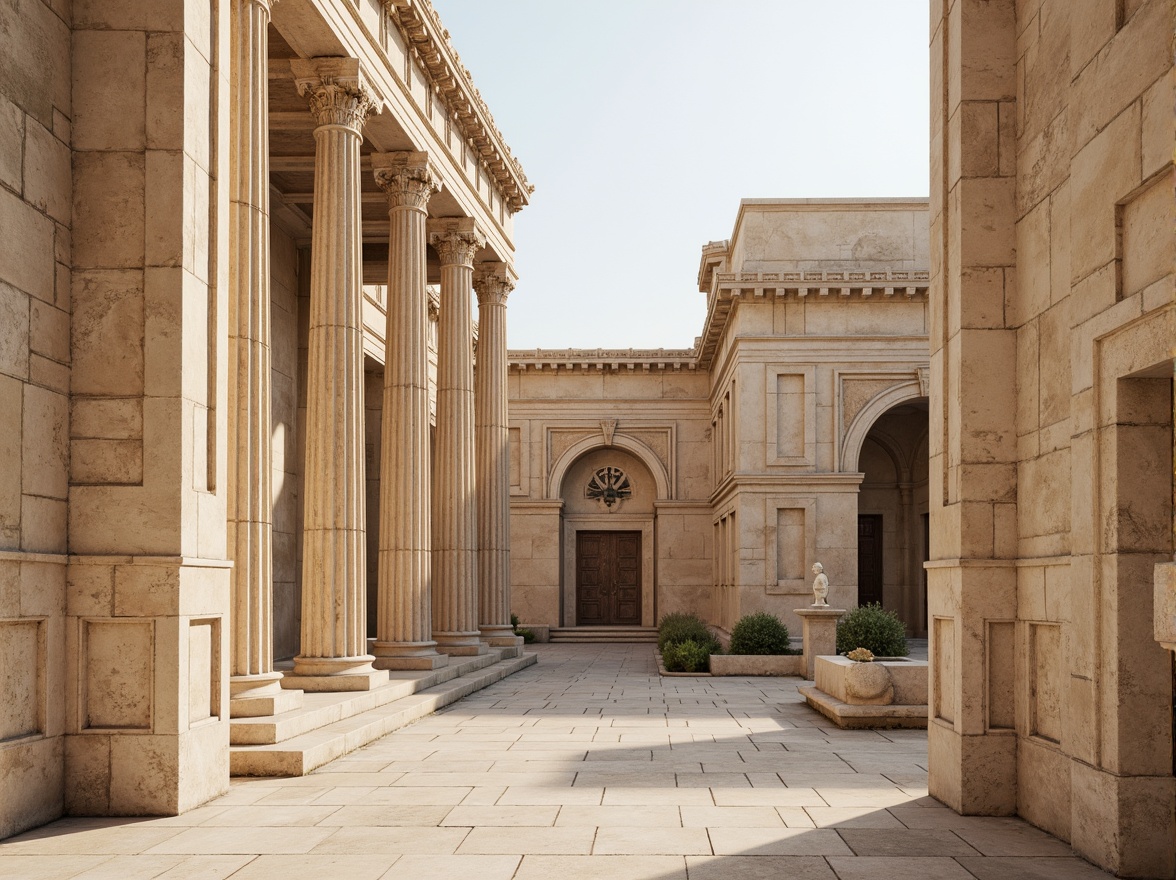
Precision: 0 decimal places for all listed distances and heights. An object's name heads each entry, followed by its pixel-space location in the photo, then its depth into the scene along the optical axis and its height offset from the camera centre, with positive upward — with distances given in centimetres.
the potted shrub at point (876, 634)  2186 -258
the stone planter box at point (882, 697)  1496 -262
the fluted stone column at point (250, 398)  1202 +110
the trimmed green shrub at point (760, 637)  2509 -302
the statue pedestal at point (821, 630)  2212 -256
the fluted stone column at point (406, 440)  1866 +101
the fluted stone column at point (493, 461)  2569 +91
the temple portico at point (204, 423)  917 +78
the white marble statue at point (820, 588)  2181 -169
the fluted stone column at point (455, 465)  2266 +72
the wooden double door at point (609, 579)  4194 -291
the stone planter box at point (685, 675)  2433 -375
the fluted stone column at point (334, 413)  1530 +120
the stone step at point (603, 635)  4006 -477
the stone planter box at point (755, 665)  2433 -352
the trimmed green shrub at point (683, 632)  2666 -315
